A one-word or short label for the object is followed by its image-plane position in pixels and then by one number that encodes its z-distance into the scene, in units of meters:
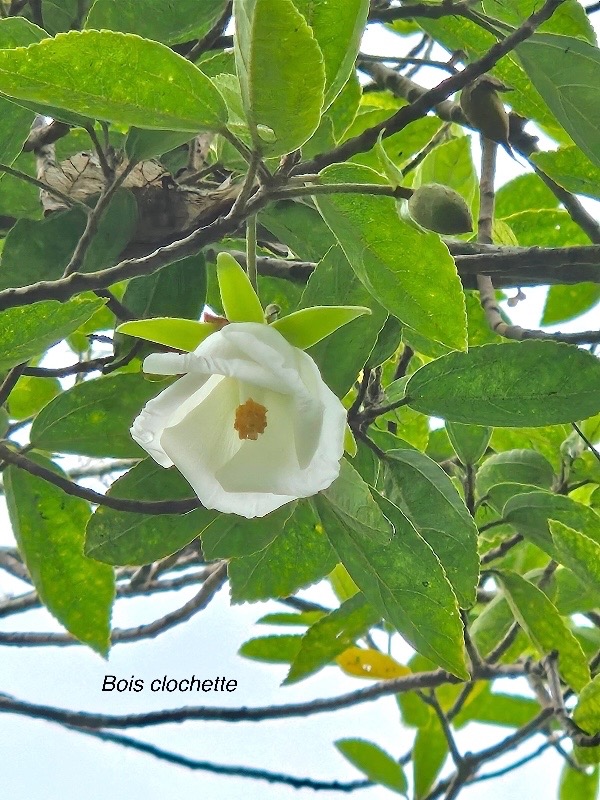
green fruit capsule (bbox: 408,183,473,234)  1.25
